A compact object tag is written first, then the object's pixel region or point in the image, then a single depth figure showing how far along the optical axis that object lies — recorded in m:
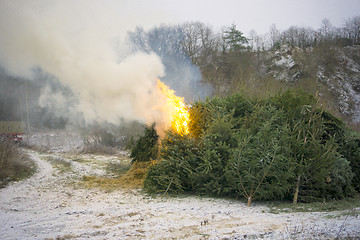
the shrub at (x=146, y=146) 12.95
